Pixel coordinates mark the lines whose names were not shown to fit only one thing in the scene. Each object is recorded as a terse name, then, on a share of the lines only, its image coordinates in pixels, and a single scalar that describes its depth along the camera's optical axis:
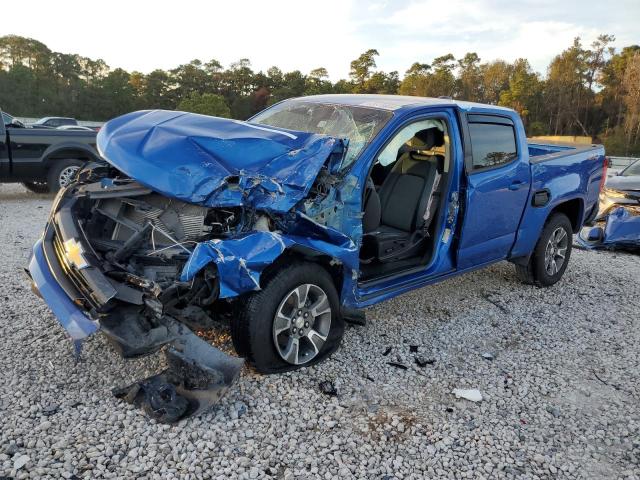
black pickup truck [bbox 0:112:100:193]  8.62
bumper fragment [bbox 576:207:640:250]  7.46
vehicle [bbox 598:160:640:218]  7.52
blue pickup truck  2.94
